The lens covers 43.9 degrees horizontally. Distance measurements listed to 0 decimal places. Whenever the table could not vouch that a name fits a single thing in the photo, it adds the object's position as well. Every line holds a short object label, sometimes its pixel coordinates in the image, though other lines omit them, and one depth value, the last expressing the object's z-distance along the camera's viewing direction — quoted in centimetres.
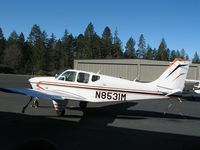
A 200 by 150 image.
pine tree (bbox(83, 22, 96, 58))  8462
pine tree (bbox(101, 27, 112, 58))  8772
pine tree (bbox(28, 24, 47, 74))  7132
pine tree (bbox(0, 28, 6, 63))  7310
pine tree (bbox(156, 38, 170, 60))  10062
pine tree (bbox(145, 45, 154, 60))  10031
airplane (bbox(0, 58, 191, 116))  1031
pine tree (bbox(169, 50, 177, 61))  10951
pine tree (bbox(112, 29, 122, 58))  9009
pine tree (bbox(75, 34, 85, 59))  8669
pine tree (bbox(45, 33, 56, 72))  7410
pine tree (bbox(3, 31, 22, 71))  6888
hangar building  3942
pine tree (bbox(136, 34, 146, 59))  9955
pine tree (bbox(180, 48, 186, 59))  12660
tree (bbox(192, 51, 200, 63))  13046
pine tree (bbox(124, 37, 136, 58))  9651
